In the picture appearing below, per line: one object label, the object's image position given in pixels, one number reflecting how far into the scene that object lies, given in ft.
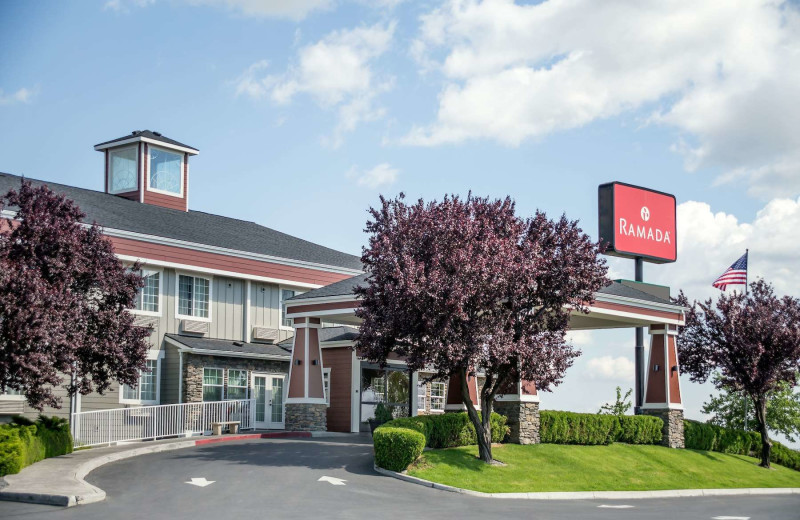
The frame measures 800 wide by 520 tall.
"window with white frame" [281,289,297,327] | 131.75
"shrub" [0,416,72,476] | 70.85
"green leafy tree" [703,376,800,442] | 157.28
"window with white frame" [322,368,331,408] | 122.83
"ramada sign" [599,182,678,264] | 137.59
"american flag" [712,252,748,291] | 130.72
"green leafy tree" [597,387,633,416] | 154.20
